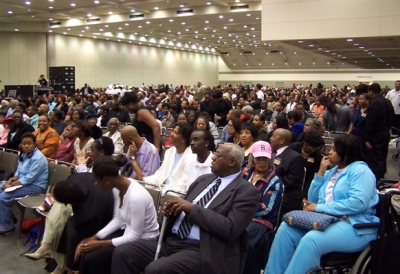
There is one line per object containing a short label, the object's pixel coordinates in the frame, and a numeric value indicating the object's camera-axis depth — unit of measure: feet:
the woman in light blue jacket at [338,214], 10.42
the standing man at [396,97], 35.35
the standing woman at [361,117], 23.73
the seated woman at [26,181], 18.02
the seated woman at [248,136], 18.07
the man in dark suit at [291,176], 14.14
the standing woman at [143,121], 20.02
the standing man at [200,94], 42.39
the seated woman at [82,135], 20.13
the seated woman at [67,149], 21.12
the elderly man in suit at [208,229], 9.16
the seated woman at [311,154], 16.44
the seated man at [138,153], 17.24
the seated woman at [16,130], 23.67
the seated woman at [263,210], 11.68
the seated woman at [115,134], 21.14
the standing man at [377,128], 21.86
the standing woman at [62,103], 45.28
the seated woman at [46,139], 22.54
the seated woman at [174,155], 16.28
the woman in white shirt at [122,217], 11.02
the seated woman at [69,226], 11.93
